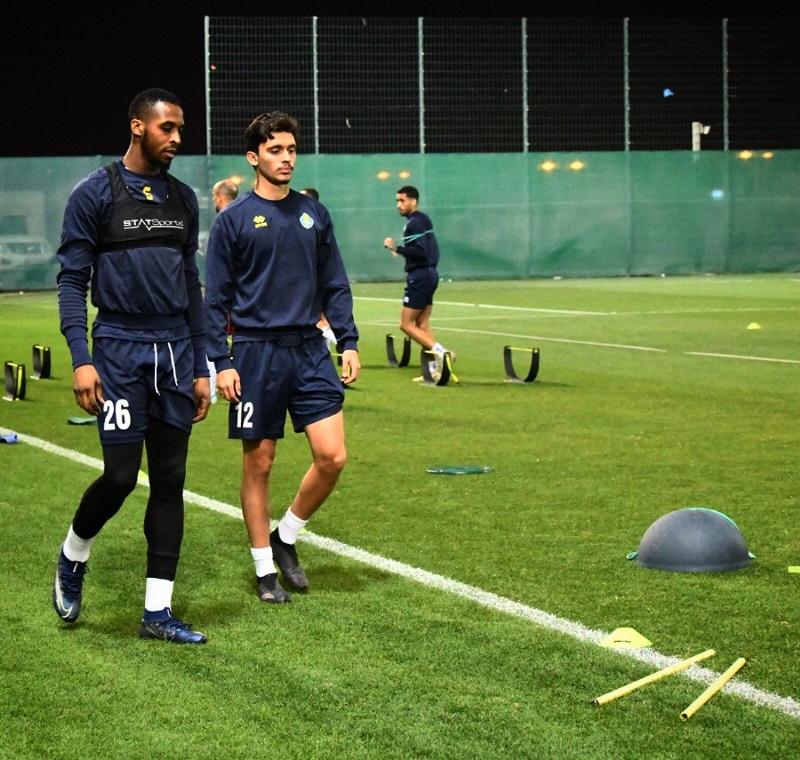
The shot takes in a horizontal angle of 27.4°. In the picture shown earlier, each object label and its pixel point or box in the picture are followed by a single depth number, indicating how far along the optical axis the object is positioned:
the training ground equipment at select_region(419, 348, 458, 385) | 16.38
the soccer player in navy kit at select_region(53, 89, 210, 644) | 6.15
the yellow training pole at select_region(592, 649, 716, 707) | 5.39
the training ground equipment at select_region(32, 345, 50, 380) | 17.44
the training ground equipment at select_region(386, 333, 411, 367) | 18.75
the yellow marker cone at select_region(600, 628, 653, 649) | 6.14
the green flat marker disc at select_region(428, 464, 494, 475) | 10.52
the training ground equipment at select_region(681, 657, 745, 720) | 5.25
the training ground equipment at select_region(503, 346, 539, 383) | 16.44
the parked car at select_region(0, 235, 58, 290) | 38.00
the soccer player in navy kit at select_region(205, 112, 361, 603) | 6.98
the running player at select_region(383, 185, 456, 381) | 17.86
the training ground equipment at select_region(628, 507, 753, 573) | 7.43
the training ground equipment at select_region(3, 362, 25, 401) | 15.40
